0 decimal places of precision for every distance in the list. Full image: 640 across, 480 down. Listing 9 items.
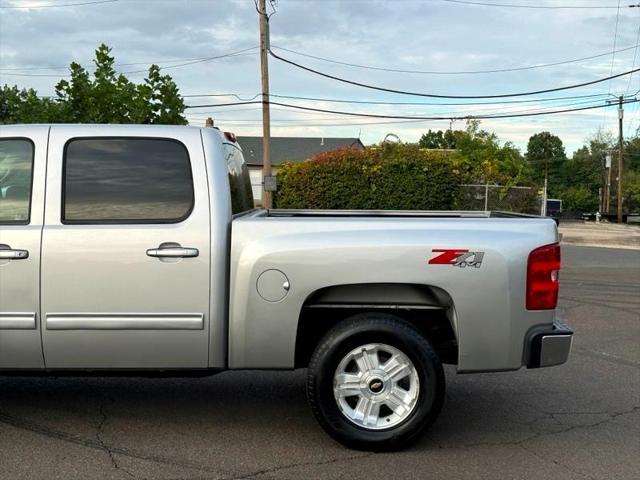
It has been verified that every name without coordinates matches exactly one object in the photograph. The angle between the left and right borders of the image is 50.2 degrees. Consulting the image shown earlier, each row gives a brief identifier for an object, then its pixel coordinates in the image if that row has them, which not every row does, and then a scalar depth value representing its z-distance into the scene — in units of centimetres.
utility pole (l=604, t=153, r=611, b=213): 8293
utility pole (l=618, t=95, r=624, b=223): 5288
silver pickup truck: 404
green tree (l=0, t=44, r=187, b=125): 1466
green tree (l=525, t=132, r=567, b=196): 11408
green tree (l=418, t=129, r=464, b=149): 11688
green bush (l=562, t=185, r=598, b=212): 8875
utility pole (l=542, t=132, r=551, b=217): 10814
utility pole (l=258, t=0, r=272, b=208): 2522
